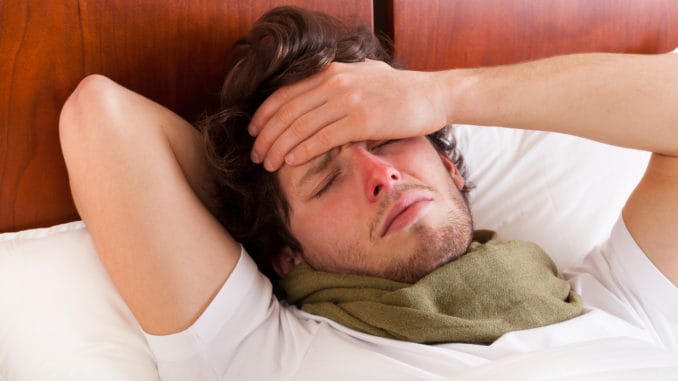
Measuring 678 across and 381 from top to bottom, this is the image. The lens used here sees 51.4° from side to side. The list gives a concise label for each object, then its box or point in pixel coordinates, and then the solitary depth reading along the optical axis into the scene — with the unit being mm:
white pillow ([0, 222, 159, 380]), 1054
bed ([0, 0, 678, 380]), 1093
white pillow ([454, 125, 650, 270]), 1437
